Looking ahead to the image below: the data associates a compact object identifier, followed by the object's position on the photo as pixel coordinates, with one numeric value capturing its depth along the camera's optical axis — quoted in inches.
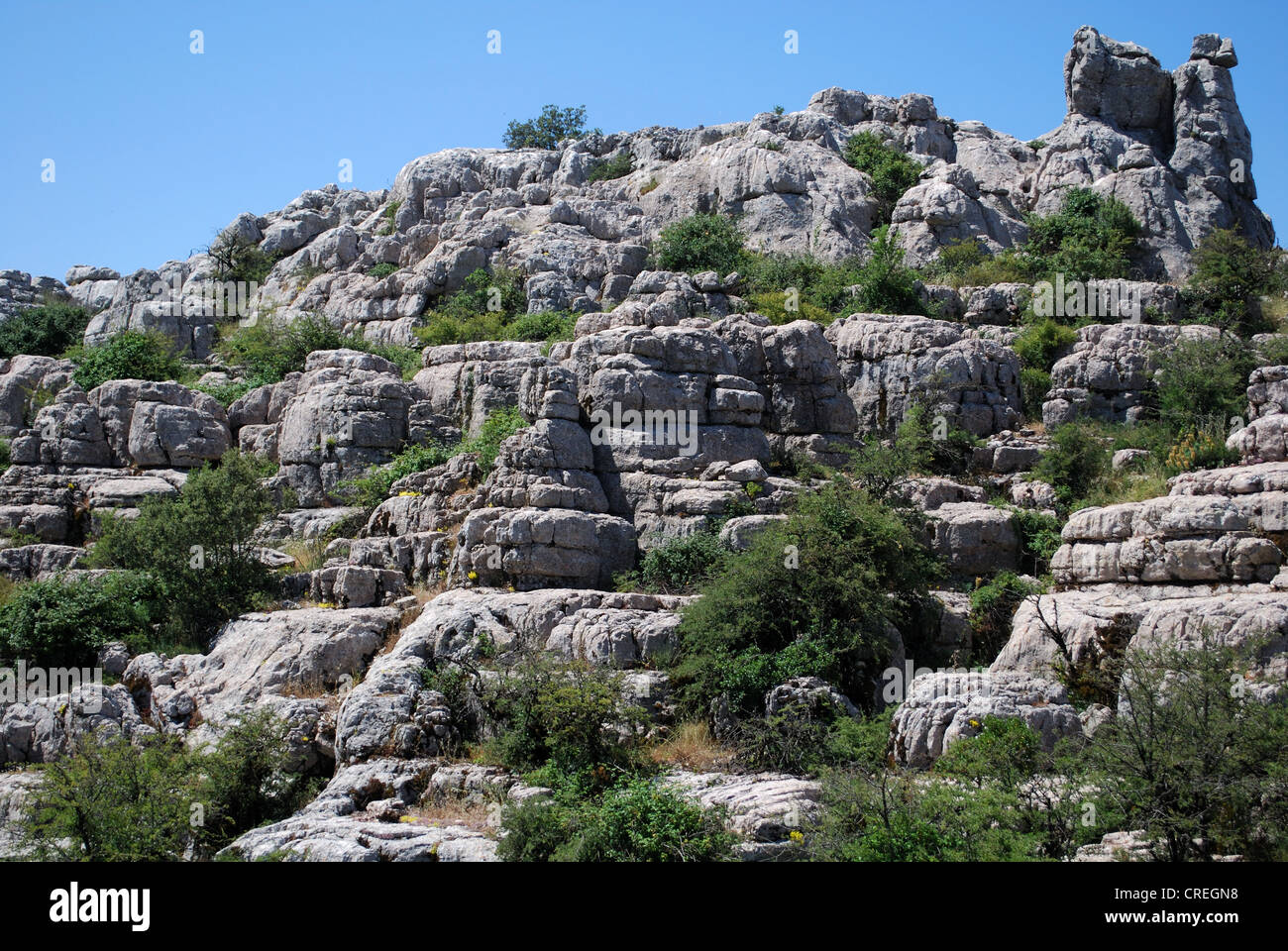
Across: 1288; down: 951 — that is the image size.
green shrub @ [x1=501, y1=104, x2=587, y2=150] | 1902.1
